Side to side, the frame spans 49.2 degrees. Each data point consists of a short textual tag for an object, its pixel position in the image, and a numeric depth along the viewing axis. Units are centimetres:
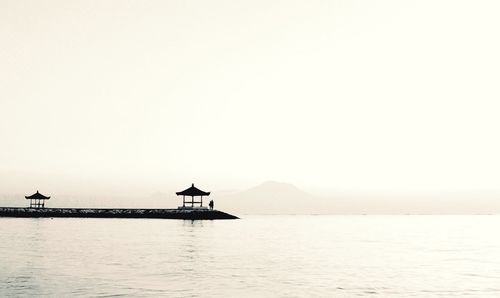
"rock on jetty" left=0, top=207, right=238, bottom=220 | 11063
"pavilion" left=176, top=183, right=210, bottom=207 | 9662
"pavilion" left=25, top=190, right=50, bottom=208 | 10742
